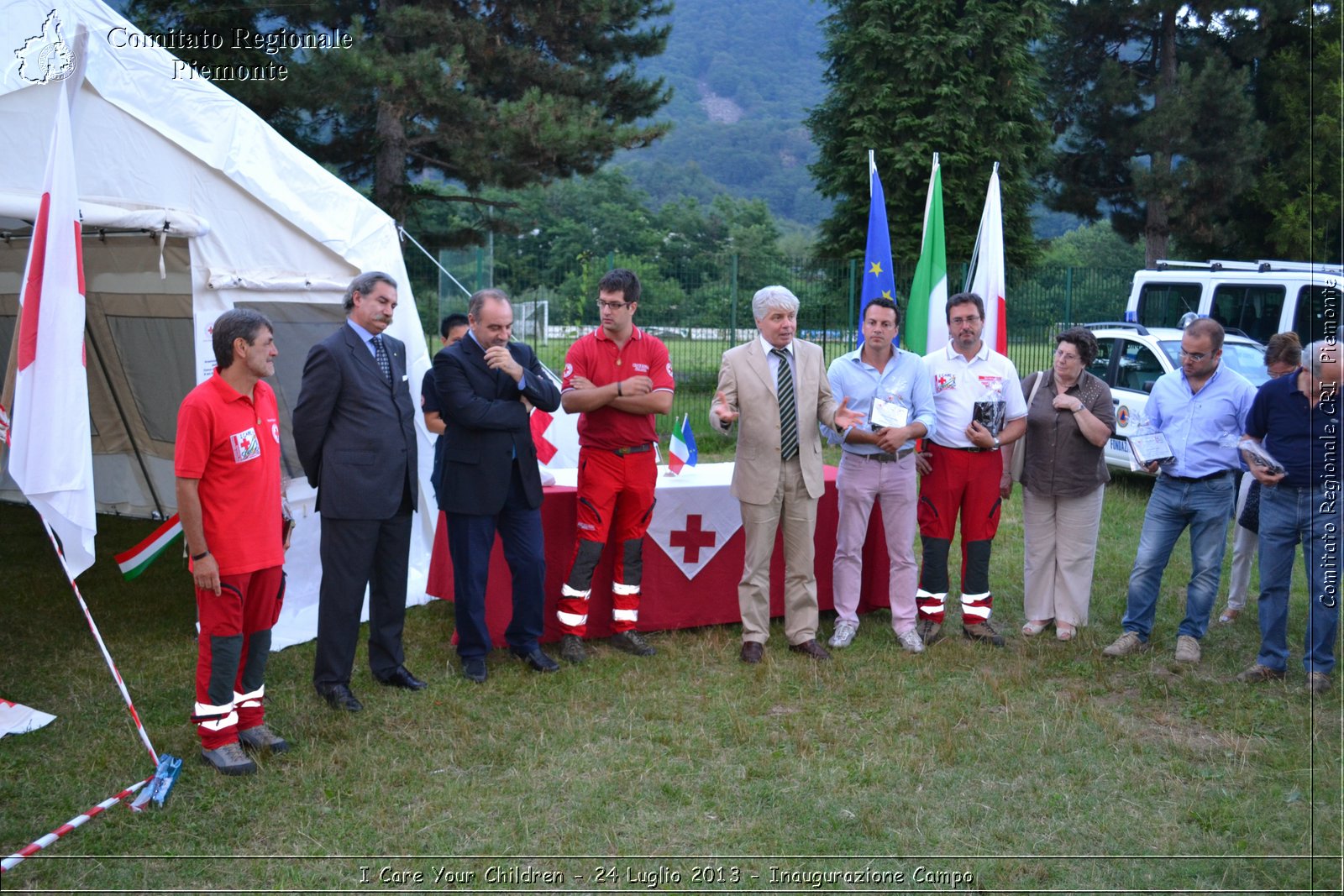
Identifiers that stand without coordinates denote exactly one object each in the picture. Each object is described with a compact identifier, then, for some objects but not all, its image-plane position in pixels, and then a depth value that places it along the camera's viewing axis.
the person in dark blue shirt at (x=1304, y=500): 4.69
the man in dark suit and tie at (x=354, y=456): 4.38
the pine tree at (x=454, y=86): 12.80
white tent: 4.75
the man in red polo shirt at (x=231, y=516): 3.75
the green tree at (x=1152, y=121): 22.64
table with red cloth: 5.43
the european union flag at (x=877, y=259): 7.28
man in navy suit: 4.73
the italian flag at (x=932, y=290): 7.12
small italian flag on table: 6.02
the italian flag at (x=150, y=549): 5.33
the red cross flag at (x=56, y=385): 3.59
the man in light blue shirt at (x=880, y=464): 5.34
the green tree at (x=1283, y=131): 22.03
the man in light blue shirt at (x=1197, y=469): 5.16
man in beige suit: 5.12
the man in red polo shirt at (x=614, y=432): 5.00
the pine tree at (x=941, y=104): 22.44
